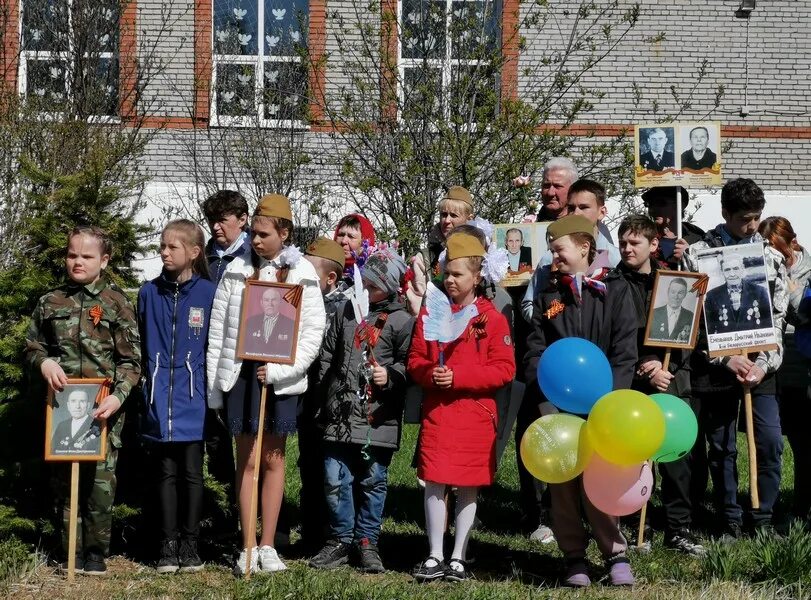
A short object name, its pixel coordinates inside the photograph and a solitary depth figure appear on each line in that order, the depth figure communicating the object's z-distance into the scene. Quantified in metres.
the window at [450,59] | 10.82
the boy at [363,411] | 6.73
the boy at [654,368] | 6.88
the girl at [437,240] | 6.96
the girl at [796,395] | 7.41
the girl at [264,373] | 6.54
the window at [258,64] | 14.77
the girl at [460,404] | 6.36
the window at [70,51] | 15.09
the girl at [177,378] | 6.55
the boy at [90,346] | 6.50
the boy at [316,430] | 6.97
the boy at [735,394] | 7.13
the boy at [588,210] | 7.11
